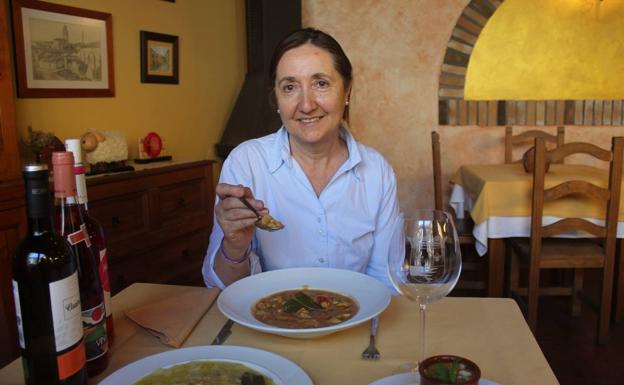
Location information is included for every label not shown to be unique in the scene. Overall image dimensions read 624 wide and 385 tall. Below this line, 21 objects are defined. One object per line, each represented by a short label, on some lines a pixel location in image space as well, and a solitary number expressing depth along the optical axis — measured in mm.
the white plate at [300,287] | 921
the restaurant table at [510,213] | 2701
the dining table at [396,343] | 847
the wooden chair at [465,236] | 3102
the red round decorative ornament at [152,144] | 3152
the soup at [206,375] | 792
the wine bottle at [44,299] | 688
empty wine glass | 876
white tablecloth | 2732
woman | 1497
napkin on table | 963
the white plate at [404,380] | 773
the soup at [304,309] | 985
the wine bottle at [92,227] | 783
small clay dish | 644
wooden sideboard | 2566
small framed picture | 3273
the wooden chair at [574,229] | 2512
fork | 897
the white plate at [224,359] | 794
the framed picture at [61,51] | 2463
